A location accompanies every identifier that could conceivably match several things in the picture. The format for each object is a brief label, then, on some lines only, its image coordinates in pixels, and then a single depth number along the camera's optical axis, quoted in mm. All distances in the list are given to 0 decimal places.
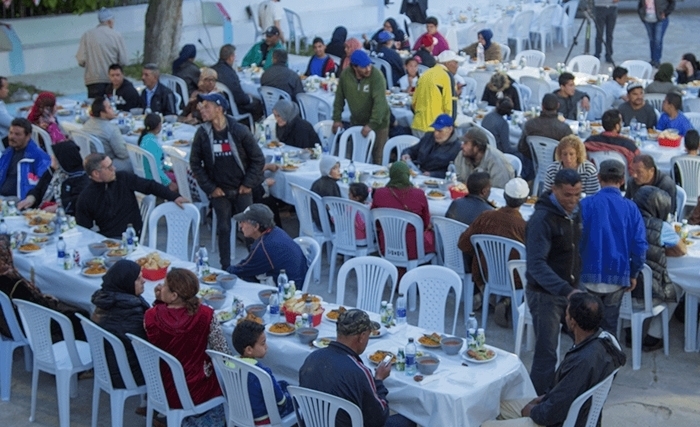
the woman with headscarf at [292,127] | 21734
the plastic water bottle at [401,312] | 13328
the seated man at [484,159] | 18891
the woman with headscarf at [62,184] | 17844
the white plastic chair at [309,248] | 15516
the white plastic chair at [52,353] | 13484
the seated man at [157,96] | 24844
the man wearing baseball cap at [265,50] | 29344
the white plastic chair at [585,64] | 30766
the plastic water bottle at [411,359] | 12141
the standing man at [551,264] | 13047
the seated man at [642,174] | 16094
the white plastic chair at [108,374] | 12930
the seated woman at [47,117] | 21937
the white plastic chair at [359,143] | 22500
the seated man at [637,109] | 22578
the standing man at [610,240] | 13922
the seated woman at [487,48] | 31141
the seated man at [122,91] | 24844
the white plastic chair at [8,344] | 14430
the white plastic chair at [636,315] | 15250
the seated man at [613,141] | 19766
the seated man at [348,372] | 10859
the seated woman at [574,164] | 17172
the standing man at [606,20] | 36656
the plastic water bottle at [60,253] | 15859
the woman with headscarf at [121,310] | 13141
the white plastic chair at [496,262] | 15547
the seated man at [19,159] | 19422
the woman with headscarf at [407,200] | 17266
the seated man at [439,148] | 20016
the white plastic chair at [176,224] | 17359
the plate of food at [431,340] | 12648
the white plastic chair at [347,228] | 17672
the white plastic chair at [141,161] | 20156
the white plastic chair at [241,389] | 11791
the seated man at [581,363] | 10984
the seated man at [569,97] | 23437
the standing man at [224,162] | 17828
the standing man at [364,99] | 22375
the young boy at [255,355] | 11961
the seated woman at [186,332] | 12555
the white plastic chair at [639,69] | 30484
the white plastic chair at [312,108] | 25891
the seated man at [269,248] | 14898
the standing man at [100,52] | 26609
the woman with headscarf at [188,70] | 27636
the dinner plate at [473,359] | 12227
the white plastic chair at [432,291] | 14250
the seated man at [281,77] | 26203
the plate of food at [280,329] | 13148
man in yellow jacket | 22531
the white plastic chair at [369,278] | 14812
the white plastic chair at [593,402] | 10961
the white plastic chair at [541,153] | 21156
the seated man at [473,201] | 16703
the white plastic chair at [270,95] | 26031
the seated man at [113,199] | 17312
